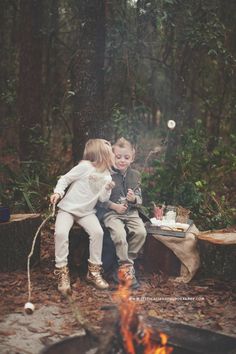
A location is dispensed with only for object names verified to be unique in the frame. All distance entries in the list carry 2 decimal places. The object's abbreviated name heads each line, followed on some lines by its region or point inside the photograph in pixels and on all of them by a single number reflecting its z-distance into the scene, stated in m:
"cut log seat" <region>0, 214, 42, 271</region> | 5.73
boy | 5.68
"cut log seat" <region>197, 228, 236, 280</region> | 5.88
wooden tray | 5.96
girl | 5.46
